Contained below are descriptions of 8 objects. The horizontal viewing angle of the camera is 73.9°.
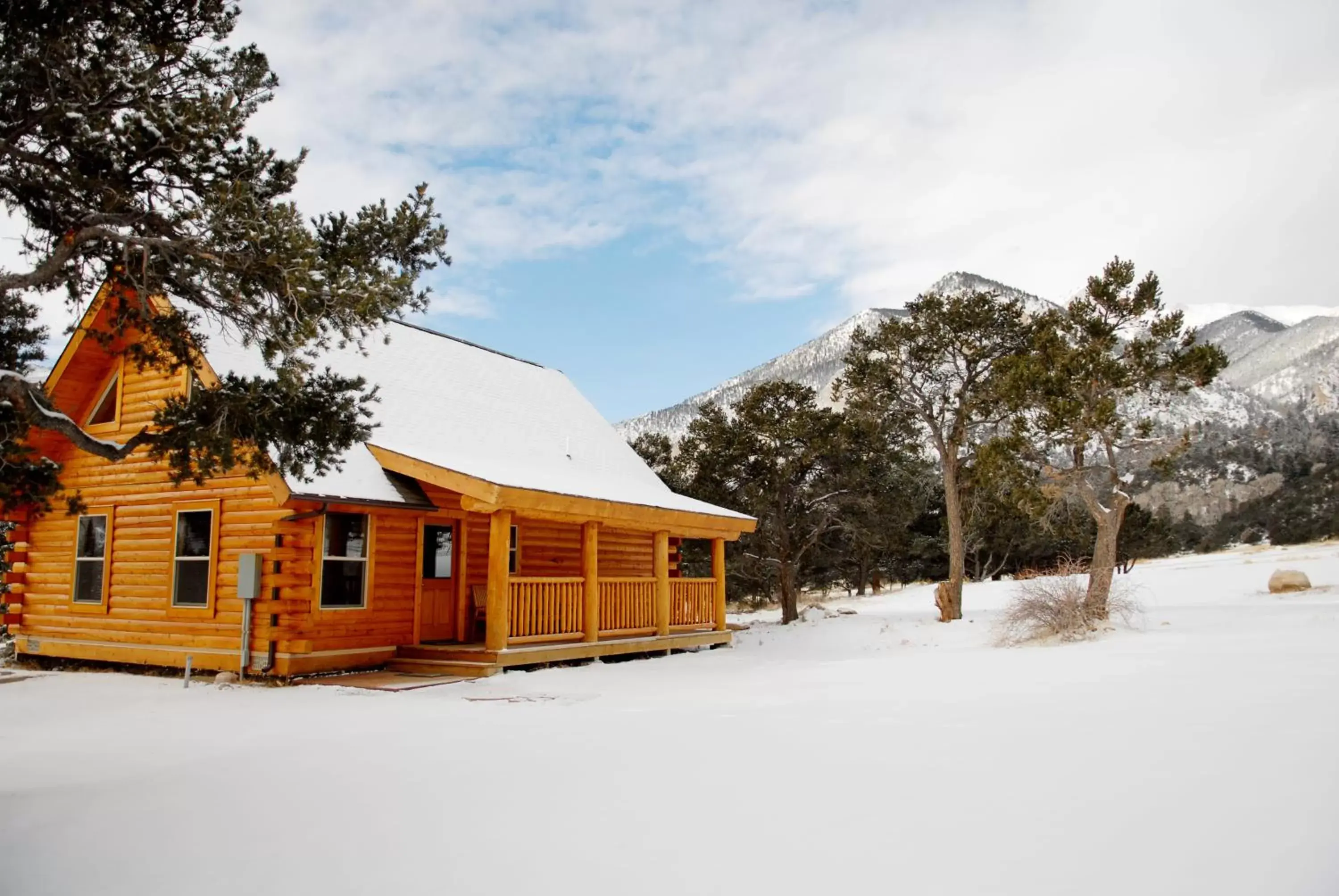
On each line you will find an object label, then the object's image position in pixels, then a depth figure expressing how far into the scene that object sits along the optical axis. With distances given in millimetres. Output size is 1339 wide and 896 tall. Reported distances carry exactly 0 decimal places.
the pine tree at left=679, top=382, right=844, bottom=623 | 23328
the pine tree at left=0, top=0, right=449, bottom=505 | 6395
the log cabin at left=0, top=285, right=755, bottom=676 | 11664
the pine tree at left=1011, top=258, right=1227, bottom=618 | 16281
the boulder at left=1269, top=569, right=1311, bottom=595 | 20875
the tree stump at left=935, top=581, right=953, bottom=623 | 20188
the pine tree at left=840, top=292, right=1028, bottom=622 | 21859
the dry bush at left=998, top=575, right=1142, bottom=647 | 13039
